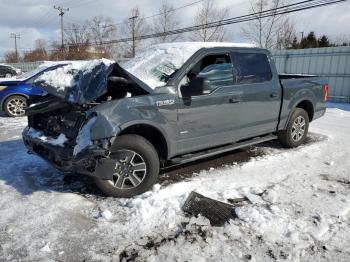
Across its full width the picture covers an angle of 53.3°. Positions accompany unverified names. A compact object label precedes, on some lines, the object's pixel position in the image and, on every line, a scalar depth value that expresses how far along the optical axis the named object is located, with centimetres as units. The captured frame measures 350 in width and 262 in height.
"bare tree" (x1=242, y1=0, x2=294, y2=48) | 2882
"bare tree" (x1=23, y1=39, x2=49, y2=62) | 5786
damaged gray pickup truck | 405
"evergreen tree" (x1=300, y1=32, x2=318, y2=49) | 3414
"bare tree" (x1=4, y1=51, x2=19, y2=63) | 7587
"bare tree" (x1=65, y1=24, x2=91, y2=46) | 5050
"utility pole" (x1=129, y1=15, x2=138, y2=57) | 4234
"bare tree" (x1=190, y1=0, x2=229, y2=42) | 3345
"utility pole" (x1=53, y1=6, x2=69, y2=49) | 4912
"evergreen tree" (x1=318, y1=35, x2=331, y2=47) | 3450
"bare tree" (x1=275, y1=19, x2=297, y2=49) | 3197
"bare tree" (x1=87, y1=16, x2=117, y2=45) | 4797
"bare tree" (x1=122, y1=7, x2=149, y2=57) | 4297
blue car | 1052
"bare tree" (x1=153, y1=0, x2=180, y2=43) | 3753
